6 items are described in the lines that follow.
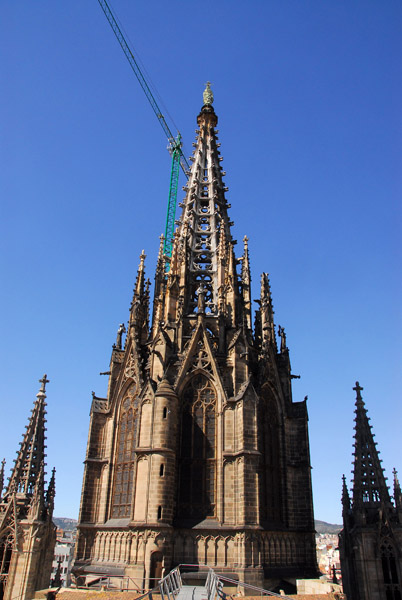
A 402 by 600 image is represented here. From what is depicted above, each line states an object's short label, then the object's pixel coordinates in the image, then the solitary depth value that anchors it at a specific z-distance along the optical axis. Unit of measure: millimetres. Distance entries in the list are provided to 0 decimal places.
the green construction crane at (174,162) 85875
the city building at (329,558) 141838
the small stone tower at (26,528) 28000
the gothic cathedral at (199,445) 26516
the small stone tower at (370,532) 24938
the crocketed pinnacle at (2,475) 31367
